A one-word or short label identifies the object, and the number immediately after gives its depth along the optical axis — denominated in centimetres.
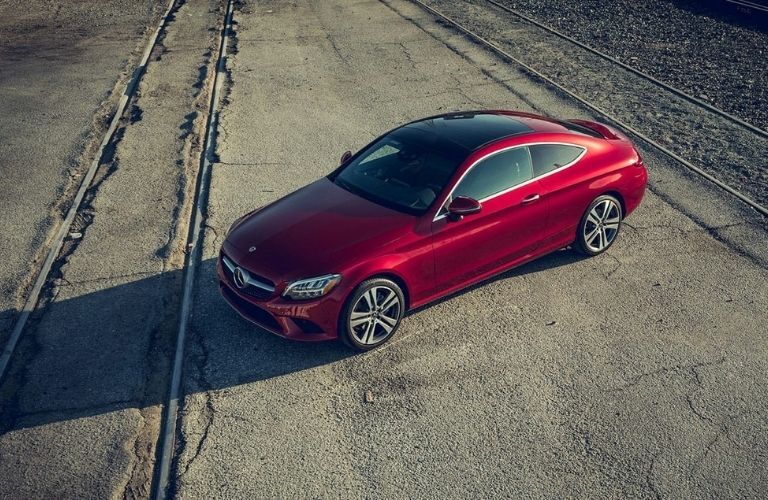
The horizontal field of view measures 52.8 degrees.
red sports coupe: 664
